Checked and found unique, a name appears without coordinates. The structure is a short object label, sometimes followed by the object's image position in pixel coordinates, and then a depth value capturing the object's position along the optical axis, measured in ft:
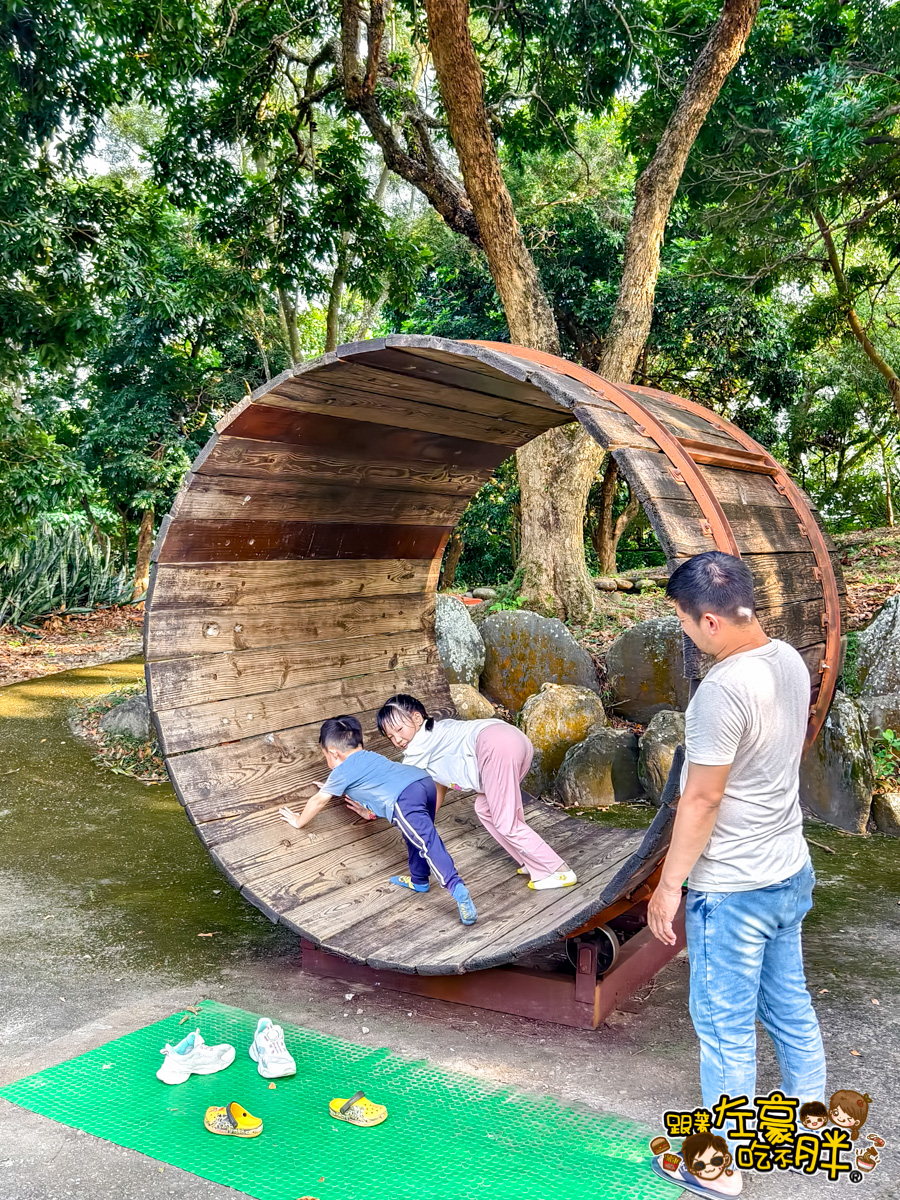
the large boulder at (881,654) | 20.45
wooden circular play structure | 10.61
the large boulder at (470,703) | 22.72
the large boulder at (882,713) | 20.26
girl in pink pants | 13.41
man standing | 7.70
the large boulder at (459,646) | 24.48
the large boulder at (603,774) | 20.70
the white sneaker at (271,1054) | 10.00
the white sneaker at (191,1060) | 9.98
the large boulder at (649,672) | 22.97
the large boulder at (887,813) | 18.30
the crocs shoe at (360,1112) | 9.19
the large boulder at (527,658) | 23.82
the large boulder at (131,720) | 25.63
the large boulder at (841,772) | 18.66
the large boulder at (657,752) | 20.15
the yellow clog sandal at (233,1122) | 9.04
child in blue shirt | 12.80
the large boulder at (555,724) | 21.59
